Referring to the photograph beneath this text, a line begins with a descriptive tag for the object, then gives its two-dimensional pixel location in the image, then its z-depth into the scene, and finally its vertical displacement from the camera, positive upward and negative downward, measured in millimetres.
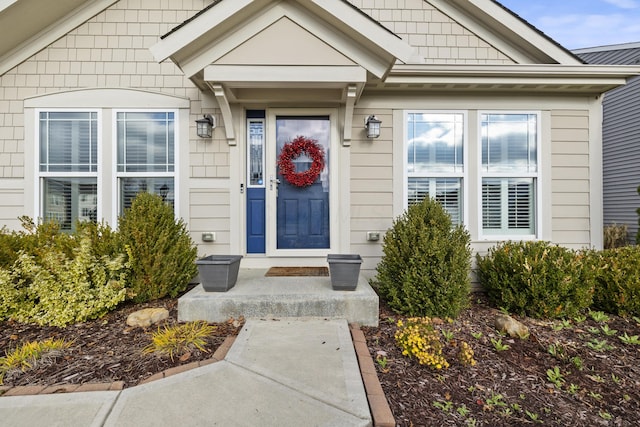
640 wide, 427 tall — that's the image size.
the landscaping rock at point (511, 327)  2945 -1074
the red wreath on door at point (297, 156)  4383 +702
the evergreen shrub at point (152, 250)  3484 -412
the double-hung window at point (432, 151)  4430 +848
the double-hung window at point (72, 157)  4328 +749
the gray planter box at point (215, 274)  3150 -607
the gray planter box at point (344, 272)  3134 -587
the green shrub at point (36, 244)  3389 -334
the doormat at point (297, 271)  3963 -754
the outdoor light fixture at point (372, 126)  4184 +1132
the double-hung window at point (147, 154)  4367 +794
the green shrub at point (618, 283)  3428 -770
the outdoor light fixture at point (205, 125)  4188 +1141
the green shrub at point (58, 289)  3059 -747
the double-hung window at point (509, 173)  4445 +543
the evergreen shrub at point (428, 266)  3217 -547
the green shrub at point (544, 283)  3330 -748
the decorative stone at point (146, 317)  3016 -999
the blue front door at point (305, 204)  4484 +117
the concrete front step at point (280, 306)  3037 -890
